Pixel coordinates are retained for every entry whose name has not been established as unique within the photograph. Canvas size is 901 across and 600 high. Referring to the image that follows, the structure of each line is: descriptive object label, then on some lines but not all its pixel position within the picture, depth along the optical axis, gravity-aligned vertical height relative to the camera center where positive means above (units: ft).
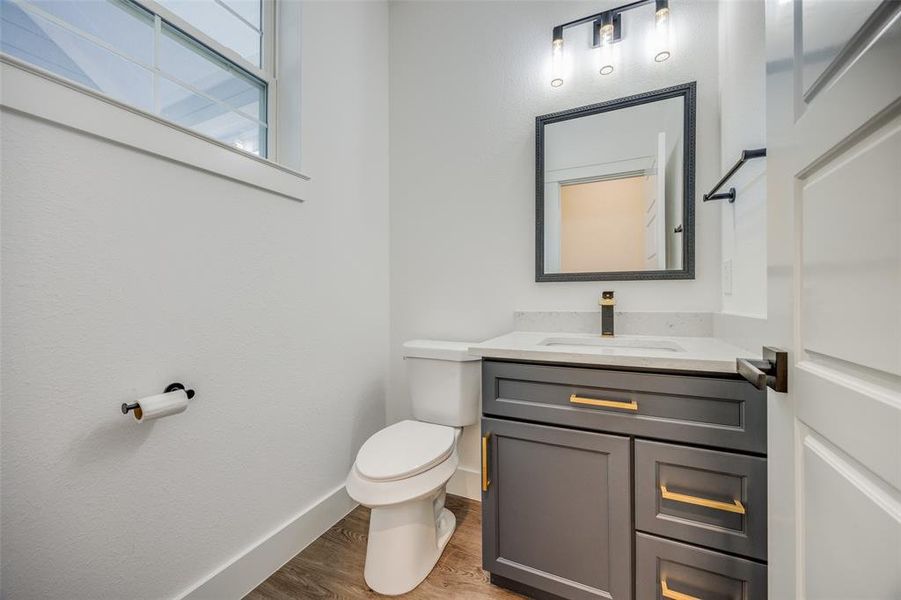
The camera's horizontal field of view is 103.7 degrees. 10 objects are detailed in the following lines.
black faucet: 4.99 -0.17
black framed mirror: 4.84 +1.62
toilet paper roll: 3.05 -0.94
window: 3.13 +2.60
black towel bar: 3.09 +1.26
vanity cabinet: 3.09 -1.79
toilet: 4.00 -2.07
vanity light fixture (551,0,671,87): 4.69 +3.72
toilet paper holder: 3.04 -0.88
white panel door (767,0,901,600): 1.23 +0.04
